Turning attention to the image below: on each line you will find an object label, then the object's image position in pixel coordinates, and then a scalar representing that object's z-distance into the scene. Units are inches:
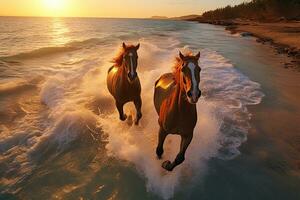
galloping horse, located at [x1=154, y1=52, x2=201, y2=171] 79.9
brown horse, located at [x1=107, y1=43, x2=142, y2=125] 130.7
